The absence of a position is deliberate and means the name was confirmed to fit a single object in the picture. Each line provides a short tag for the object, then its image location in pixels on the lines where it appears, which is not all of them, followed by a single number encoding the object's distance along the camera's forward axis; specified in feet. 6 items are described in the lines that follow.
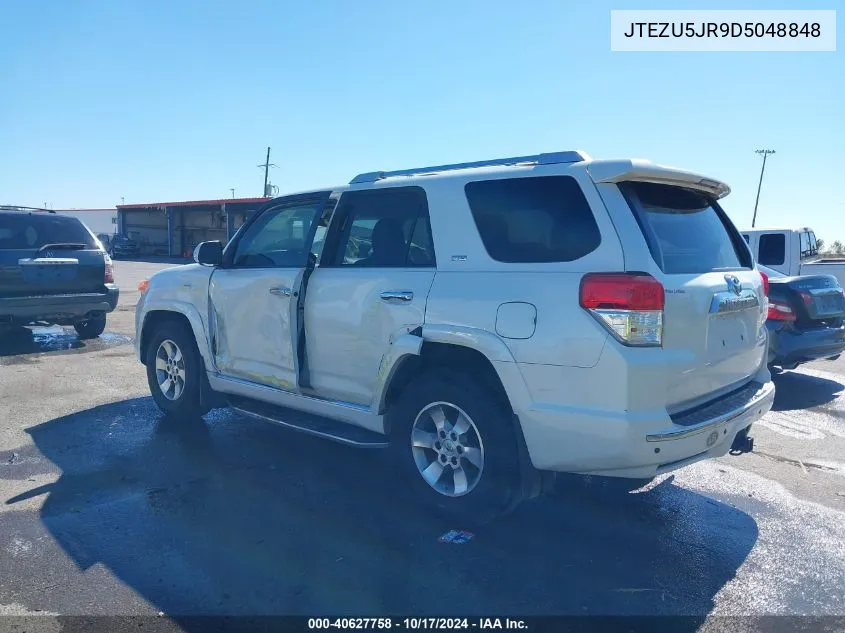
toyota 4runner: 10.53
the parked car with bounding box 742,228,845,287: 37.35
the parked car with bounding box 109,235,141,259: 148.97
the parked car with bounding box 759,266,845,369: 23.26
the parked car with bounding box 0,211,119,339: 28.71
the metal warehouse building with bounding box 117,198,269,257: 134.00
